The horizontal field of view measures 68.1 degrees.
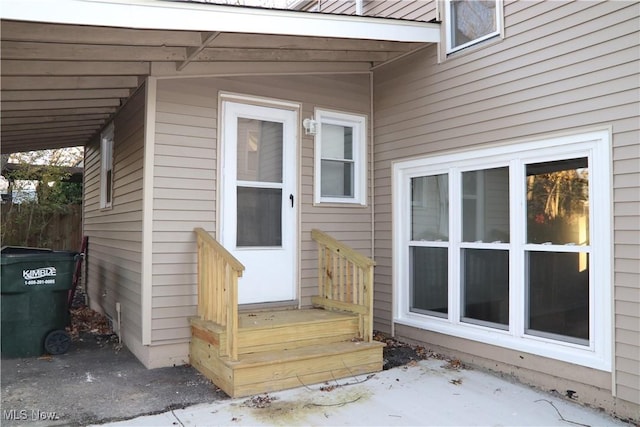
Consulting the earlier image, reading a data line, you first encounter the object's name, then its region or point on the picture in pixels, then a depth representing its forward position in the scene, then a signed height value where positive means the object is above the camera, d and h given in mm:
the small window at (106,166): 6082 +764
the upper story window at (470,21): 4277 +1919
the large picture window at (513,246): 3468 -185
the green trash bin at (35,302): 4371 -747
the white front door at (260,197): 4590 +267
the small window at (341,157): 5199 +755
